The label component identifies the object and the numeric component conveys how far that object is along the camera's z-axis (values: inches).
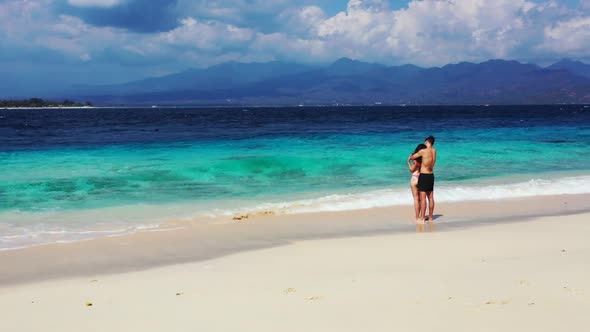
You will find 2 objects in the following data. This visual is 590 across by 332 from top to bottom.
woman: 469.1
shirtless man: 468.4
